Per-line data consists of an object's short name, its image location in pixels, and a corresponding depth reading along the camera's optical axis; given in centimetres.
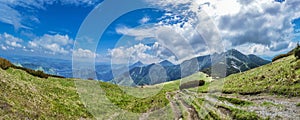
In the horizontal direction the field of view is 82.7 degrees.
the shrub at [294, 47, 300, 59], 3774
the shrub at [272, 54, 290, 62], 5610
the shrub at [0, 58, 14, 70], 2851
